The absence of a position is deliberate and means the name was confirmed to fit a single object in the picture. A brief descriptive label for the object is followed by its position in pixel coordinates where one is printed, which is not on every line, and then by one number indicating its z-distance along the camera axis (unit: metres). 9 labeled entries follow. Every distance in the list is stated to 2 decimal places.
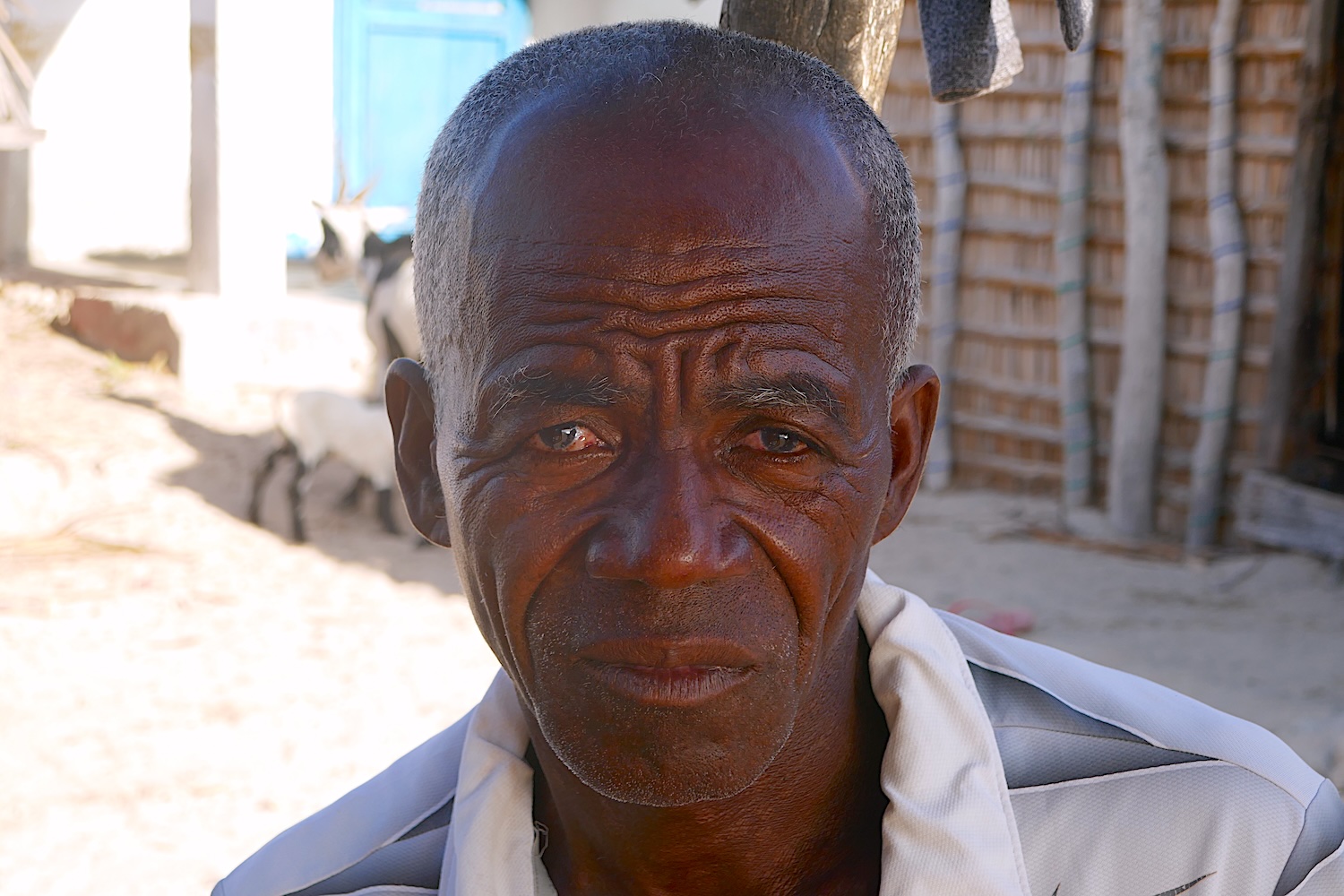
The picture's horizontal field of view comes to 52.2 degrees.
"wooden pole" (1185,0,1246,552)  5.81
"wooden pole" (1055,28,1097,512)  6.39
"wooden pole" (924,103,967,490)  7.02
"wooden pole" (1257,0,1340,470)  5.48
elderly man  1.27
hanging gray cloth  1.82
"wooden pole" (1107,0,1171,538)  6.02
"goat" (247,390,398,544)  6.45
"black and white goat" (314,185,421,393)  6.37
